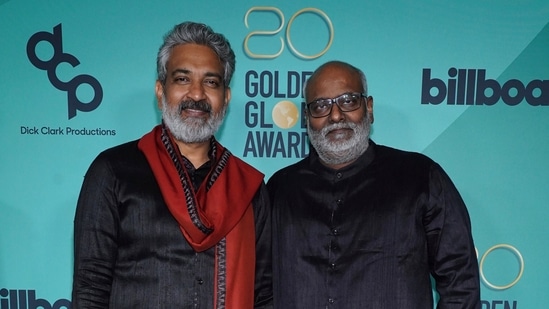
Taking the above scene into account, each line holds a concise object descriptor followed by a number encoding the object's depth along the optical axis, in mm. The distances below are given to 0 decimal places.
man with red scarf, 1423
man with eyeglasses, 1550
